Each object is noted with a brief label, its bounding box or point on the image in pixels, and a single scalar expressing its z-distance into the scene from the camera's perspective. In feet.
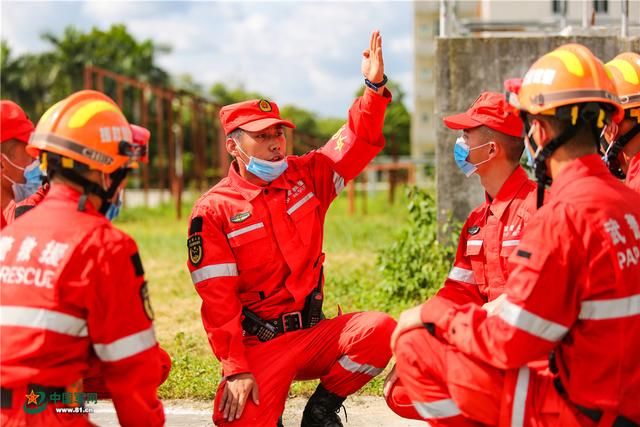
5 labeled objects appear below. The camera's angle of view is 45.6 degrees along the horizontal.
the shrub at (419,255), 24.72
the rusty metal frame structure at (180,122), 61.21
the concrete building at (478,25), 26.84
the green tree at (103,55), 136.36
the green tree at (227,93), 233.35
